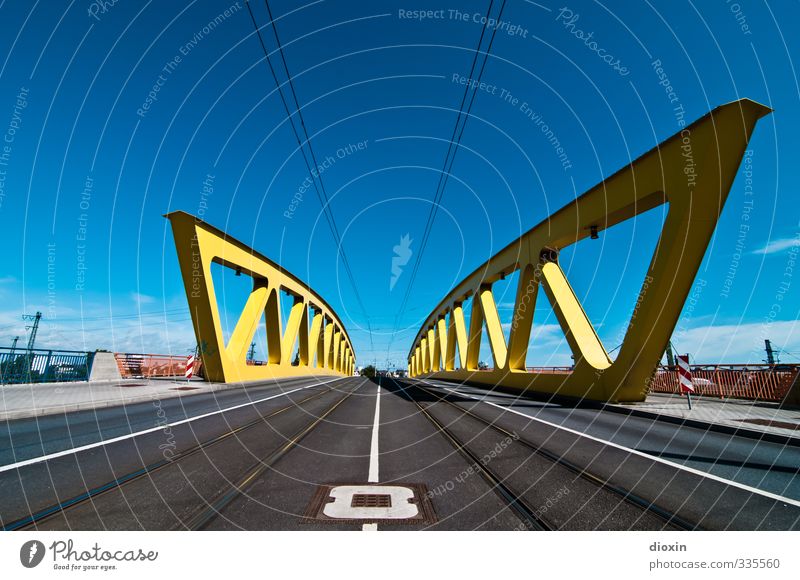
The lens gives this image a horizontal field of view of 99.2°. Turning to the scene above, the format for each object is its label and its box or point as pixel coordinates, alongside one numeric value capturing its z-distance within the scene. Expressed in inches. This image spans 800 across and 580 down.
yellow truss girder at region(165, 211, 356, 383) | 698.2
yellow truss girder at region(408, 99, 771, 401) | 376.8
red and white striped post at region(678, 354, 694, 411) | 408.8
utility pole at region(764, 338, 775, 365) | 1364.4
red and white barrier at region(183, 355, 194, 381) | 660.1
